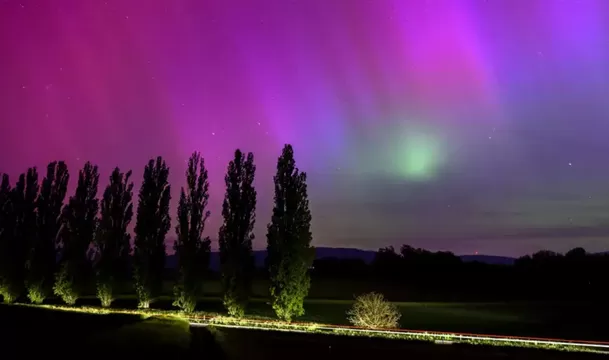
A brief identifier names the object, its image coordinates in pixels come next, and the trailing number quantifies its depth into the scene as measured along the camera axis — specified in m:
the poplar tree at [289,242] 33.16
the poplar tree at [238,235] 34.50
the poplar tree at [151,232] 38.03
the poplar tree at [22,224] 40.72
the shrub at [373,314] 31.02
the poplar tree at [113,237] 39.22
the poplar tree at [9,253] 40.31
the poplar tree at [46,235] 40.12
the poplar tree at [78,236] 39.72
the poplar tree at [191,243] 36.19
